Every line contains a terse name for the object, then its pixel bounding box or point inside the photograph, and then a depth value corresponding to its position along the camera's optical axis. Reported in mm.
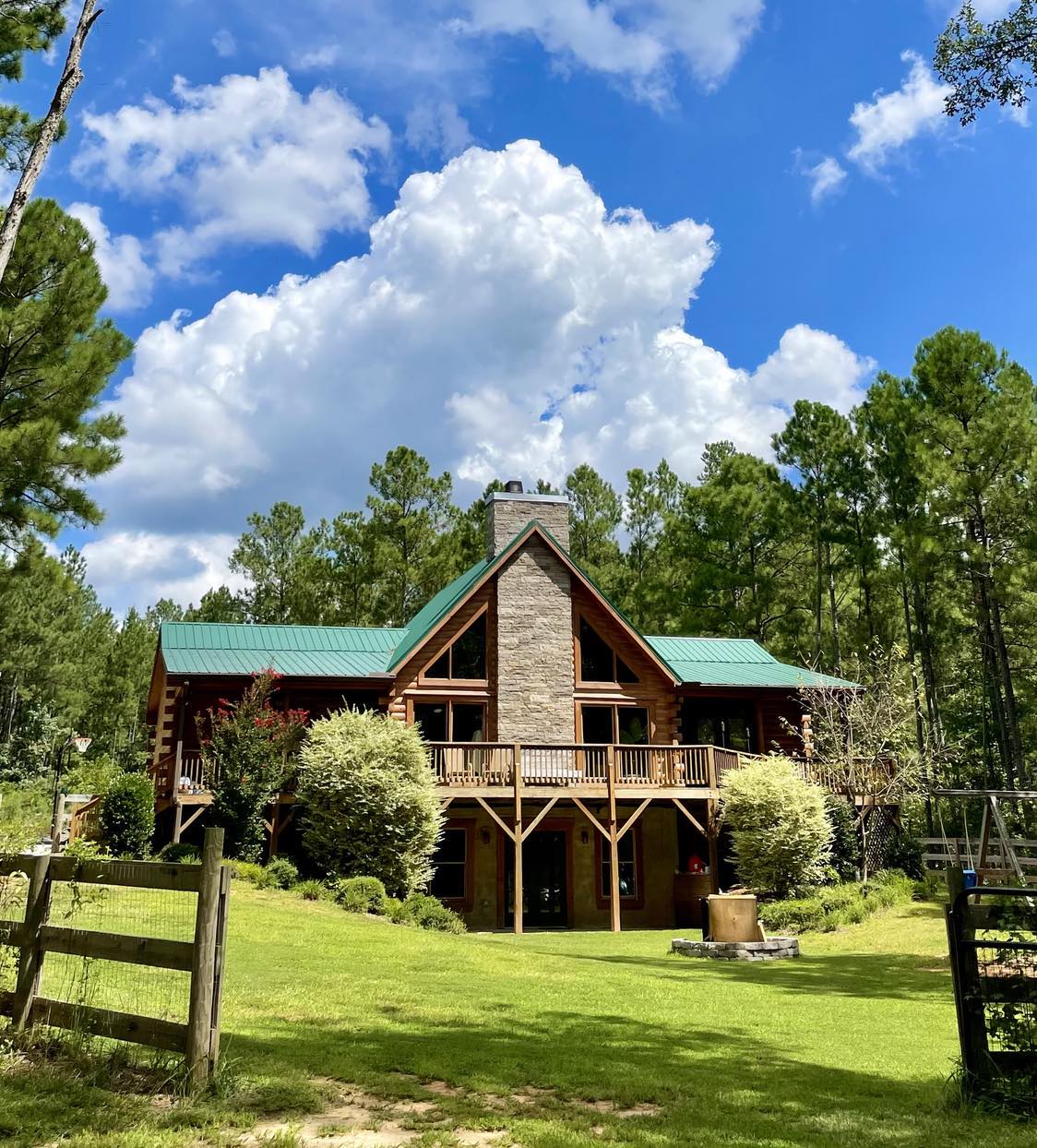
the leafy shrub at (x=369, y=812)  18453
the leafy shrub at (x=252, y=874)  17703
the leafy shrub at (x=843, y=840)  21734
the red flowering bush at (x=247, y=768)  19156
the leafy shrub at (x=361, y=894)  16766
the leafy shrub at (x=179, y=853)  18125
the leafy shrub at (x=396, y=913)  16547
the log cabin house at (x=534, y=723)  21594
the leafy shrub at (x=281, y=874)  17844
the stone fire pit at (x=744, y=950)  14938
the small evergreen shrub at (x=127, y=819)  19109
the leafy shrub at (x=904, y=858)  23328
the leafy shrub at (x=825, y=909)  18438
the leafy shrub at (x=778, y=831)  20266
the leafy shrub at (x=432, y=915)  16828
